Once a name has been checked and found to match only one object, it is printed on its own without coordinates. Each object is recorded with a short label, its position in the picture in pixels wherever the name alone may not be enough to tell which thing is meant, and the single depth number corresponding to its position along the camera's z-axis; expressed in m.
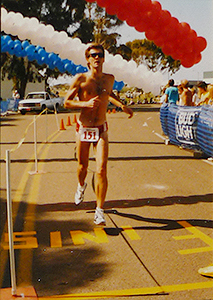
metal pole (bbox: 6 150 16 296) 3.62
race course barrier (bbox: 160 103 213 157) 9.18
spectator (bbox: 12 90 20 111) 5.59
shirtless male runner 4.14
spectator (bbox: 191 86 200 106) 5.79
